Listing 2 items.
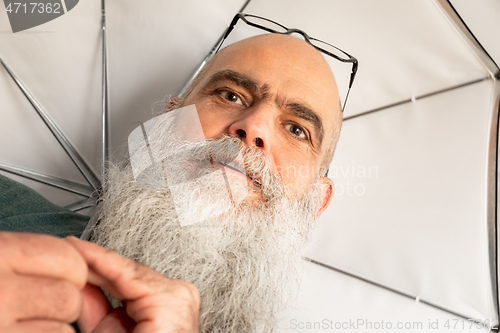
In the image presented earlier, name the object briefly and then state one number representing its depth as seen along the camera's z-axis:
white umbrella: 0.50
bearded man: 0.32
